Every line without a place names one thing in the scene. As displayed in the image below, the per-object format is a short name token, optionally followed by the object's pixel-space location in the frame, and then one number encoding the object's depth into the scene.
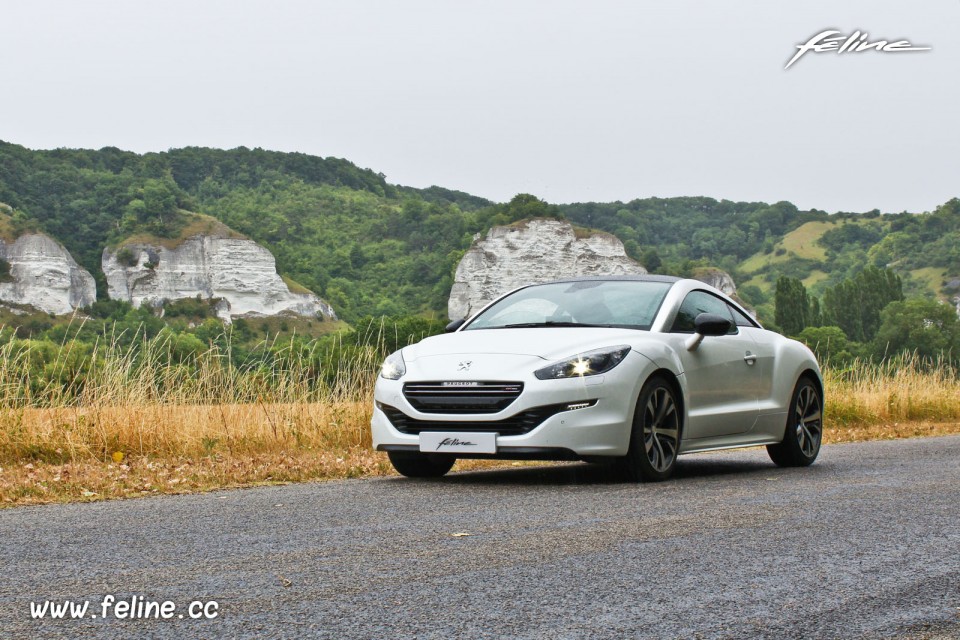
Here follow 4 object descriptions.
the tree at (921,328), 108.31
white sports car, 8.02
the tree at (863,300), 138.25
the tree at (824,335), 112.12
